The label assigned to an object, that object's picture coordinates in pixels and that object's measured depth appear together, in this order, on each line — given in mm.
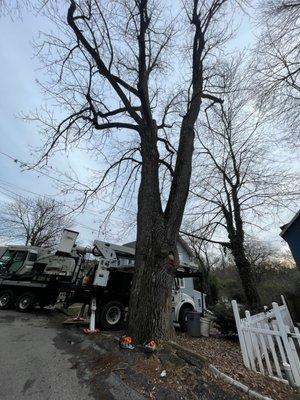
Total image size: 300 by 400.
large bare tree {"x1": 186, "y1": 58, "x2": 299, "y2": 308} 13016
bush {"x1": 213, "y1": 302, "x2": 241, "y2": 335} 8750
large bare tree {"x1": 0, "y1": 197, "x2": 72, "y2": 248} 33531
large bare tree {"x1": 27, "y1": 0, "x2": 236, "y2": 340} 5438
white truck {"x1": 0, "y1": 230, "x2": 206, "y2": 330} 8469
